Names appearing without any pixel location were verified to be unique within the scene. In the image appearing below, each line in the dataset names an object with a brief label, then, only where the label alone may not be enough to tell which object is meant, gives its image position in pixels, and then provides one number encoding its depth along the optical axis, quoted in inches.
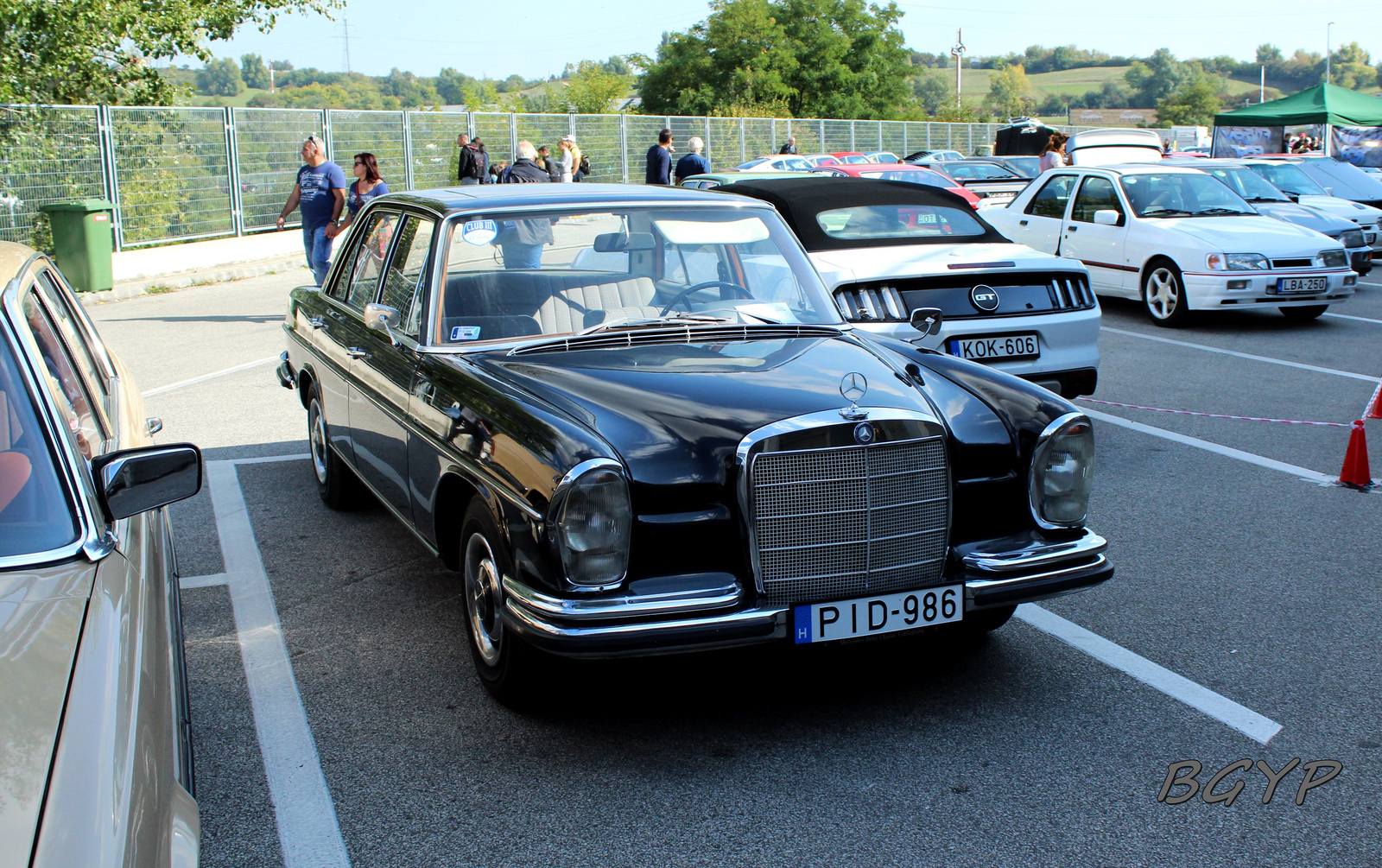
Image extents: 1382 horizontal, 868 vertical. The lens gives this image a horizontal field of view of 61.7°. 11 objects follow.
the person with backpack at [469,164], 747.4
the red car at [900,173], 695.1
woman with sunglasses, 444.5
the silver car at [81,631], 62.6
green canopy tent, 939.3
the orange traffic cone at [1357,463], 237.1
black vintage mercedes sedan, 123.4
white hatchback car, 438.6
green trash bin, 542.6
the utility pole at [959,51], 2975.6
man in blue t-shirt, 450.6
